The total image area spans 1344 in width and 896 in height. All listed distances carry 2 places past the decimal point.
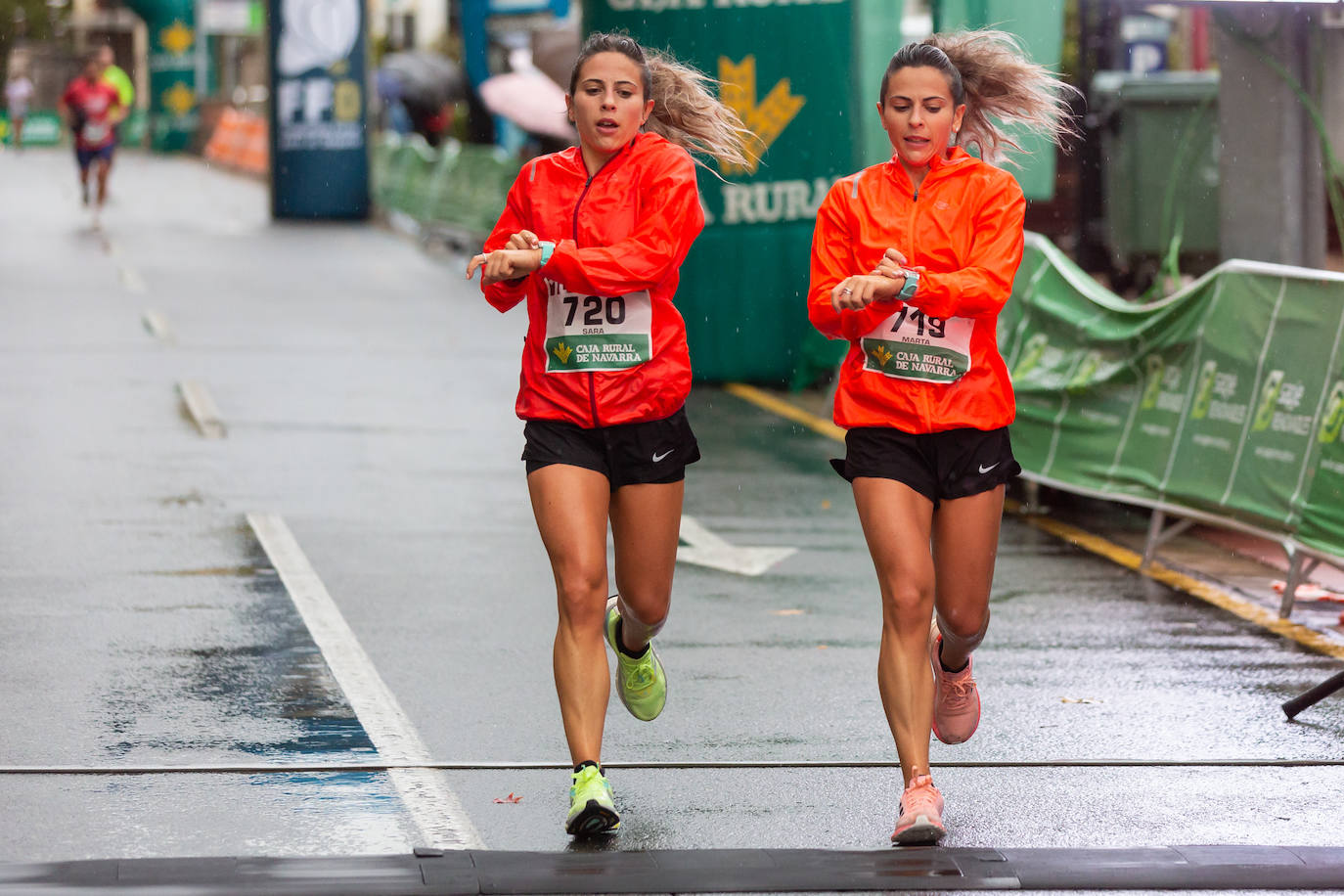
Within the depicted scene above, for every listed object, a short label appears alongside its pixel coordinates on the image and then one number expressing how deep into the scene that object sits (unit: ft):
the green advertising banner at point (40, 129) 200.13
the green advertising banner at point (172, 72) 189.16
